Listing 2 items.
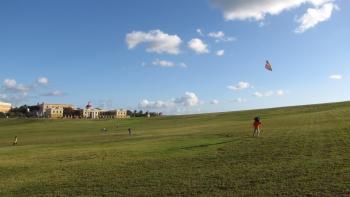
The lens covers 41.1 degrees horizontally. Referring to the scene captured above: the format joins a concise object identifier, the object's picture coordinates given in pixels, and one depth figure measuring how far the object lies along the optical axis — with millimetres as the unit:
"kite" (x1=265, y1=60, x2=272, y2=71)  43269
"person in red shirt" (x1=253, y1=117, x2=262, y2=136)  40966
